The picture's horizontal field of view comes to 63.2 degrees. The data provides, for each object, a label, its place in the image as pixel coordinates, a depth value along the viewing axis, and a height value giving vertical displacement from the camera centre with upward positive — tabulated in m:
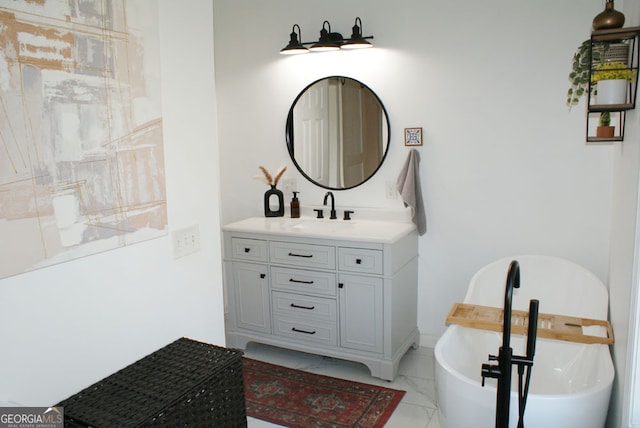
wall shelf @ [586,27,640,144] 1.91 +0.34
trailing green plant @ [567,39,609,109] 1.99 +0.33
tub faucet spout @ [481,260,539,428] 1.32 -0.55
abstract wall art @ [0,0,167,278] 1.43 +0.09
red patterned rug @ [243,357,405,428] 2.83 -1.43
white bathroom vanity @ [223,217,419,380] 3.20 -0.86
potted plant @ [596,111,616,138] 2.17 +0.08
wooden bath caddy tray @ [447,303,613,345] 2.27 -0.81
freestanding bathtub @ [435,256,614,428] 1.83 -0.90
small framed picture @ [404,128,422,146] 3.49 +0.10
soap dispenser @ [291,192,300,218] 3.84 -0.39
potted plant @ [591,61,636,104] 1.93 +0.25
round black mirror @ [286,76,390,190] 3.64 +0.15
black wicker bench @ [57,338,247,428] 1.36 -0.66
